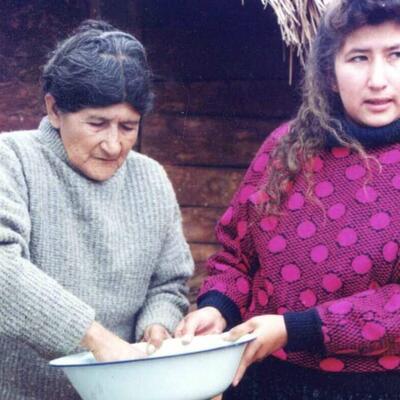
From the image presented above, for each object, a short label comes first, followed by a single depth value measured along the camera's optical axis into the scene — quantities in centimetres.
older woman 237
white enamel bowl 190
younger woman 214
